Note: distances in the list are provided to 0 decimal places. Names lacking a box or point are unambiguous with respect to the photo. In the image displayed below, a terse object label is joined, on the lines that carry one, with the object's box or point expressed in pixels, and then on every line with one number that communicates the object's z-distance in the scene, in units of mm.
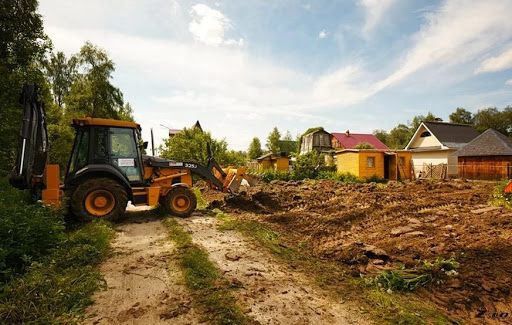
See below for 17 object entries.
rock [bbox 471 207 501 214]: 9477
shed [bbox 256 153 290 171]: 34438
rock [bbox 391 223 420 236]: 7231
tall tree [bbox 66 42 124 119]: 25953
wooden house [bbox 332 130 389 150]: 46344
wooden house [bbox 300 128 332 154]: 49438
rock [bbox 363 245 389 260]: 5531
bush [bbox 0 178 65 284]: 4332
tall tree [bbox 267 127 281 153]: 59522
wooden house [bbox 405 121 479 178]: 28847
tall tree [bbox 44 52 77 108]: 30453
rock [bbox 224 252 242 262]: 5528
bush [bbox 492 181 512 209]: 10720
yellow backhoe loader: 7125
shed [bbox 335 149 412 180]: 25703
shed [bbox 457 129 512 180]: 23500
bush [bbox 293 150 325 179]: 26531
